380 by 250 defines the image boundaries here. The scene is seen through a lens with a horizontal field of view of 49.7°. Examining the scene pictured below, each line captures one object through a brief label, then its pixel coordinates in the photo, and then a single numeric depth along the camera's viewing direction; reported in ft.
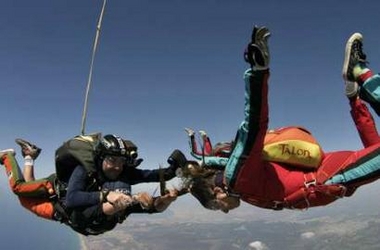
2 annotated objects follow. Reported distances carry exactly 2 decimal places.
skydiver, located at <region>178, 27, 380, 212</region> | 10.80
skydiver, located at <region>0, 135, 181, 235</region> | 13.19
